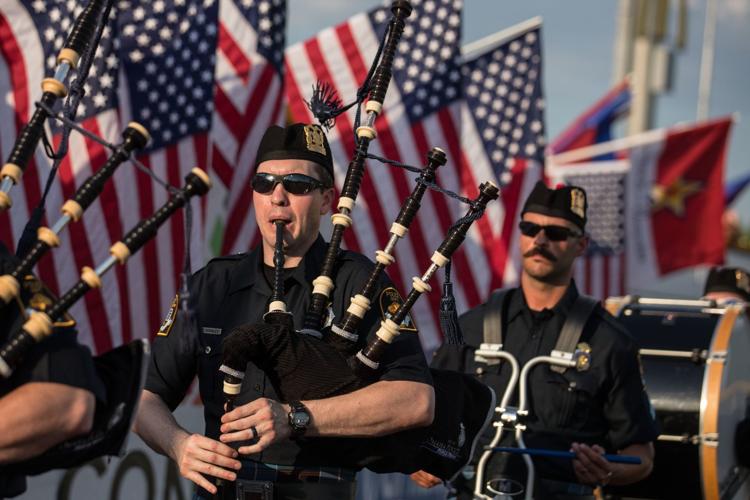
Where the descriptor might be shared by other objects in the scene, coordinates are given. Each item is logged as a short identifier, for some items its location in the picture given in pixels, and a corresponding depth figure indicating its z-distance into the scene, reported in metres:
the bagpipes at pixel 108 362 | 5.34
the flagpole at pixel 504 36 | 24.78
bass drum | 12.55
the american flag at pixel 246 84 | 17.22
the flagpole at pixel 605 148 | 38.37
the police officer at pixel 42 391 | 5.31
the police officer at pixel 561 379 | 10.61
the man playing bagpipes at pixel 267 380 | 6.90
